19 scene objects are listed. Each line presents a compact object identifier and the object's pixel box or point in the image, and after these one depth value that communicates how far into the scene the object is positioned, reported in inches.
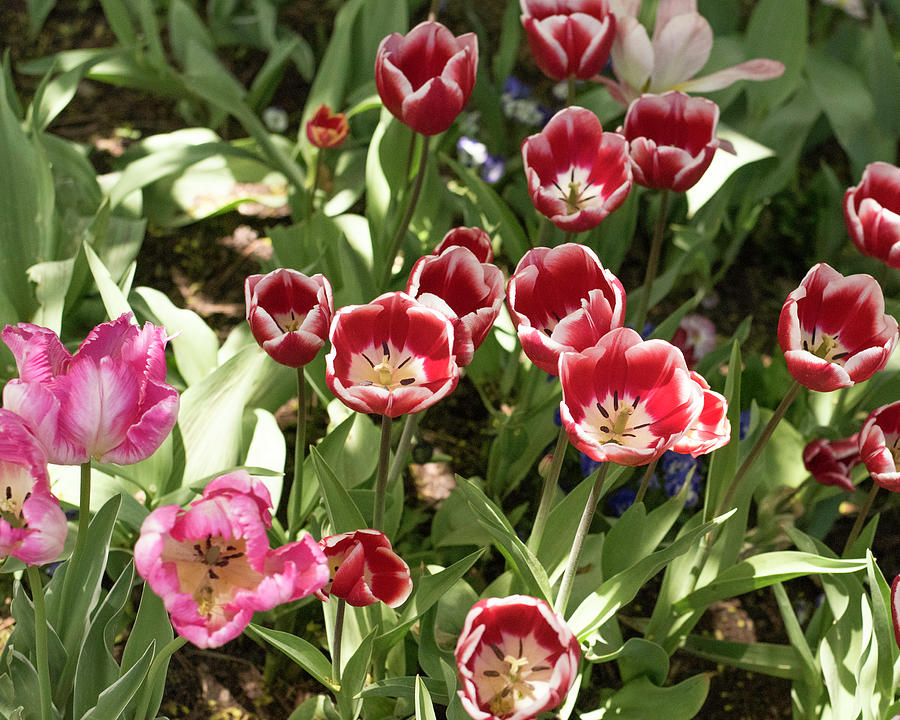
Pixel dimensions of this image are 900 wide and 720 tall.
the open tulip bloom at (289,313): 43.4
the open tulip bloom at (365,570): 40.1
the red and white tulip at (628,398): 37.0
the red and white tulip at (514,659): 36.5
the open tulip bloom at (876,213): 53.5
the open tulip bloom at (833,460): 57.0
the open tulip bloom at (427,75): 53.6
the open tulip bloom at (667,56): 64.7
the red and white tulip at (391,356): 38.0
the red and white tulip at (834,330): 42.1
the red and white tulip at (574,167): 51.3
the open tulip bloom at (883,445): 45.9
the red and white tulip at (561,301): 40.4
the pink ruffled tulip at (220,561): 32.3
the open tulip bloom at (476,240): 47.8
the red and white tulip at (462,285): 42.6
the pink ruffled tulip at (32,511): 33.0
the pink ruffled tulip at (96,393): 34.5
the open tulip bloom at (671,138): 52.9
